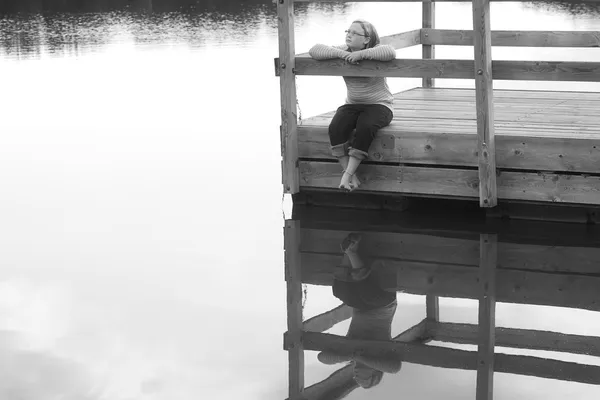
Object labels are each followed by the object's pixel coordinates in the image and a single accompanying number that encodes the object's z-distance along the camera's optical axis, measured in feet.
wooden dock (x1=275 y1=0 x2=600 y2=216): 29.71
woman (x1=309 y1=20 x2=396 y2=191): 31.30
